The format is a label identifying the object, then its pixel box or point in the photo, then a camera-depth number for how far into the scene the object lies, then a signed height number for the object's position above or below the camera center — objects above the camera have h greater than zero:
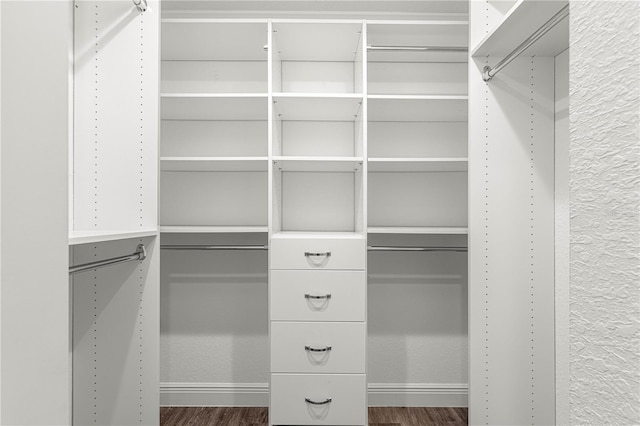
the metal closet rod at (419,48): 2.25 +0.83
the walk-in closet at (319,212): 1.79 +0.00
